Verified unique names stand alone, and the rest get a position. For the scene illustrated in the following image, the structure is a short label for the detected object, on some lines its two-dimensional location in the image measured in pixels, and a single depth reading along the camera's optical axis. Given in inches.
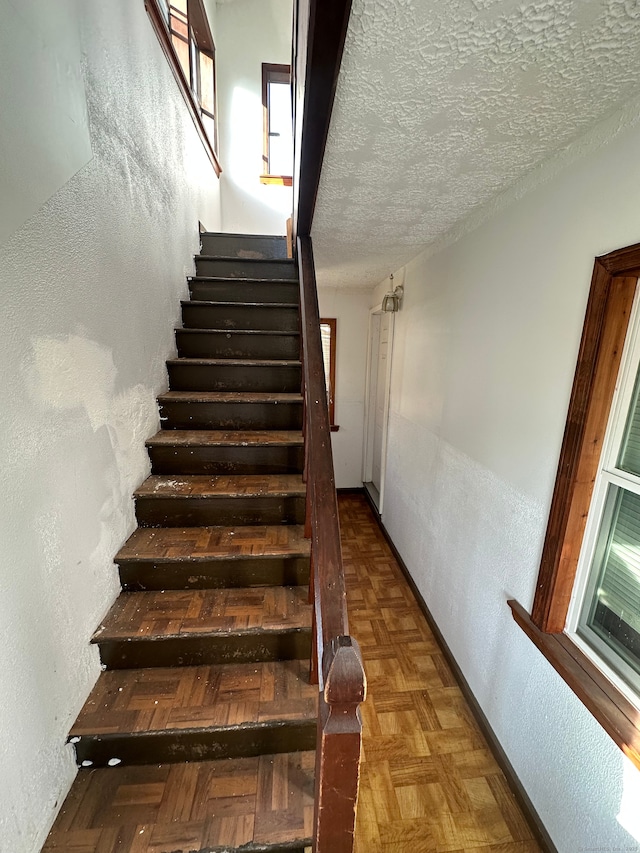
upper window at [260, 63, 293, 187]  138.1
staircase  38.1
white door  130.1
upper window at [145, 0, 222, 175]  72.3
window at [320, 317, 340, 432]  149.9
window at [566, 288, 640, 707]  40.1
